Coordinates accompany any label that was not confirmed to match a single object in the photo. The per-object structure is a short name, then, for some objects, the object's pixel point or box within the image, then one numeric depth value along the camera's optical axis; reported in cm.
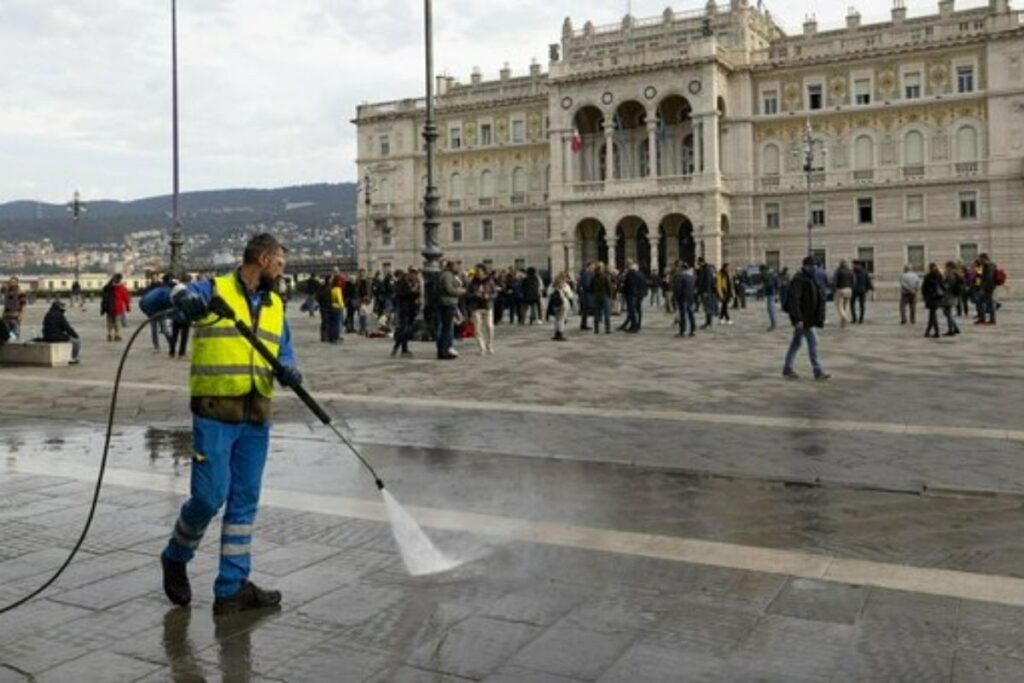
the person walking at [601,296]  2286
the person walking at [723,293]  2592
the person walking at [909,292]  2373
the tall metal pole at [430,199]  1958
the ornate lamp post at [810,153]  4931
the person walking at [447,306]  1633
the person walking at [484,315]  1769
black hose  440
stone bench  1628
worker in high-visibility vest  438
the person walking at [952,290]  2036
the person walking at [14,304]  2125
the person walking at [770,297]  2341
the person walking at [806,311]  1319
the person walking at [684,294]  2139
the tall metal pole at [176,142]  2967
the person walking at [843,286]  2373
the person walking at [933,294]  2011
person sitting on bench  1659
